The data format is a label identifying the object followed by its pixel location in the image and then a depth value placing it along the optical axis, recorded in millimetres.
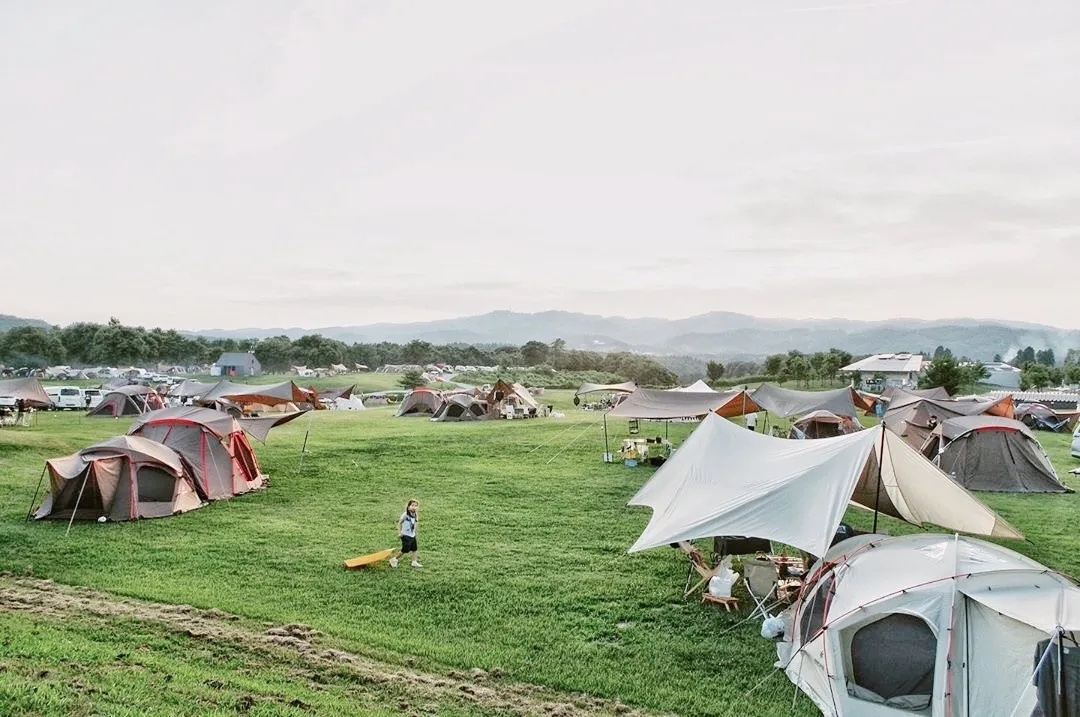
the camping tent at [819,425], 28422
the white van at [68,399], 41525
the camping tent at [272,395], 24703
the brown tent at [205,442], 17453
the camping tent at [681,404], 21141
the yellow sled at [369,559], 12008
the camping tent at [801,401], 25531
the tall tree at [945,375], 56438
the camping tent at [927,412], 26609
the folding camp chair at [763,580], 10492
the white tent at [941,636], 6770
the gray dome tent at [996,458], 20328
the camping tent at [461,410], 38188
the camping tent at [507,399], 39719
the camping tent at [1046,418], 37562
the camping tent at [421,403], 41438
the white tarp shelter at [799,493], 9859
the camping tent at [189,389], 37241
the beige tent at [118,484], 15047
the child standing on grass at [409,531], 12266
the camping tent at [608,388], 23331
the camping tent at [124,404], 37719
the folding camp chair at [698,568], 10766
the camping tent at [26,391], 34584
